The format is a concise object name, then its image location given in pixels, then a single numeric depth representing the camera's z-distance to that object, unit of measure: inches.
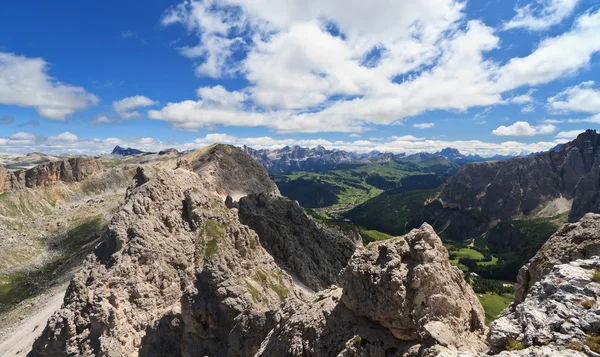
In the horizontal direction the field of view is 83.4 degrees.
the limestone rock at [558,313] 536.7
